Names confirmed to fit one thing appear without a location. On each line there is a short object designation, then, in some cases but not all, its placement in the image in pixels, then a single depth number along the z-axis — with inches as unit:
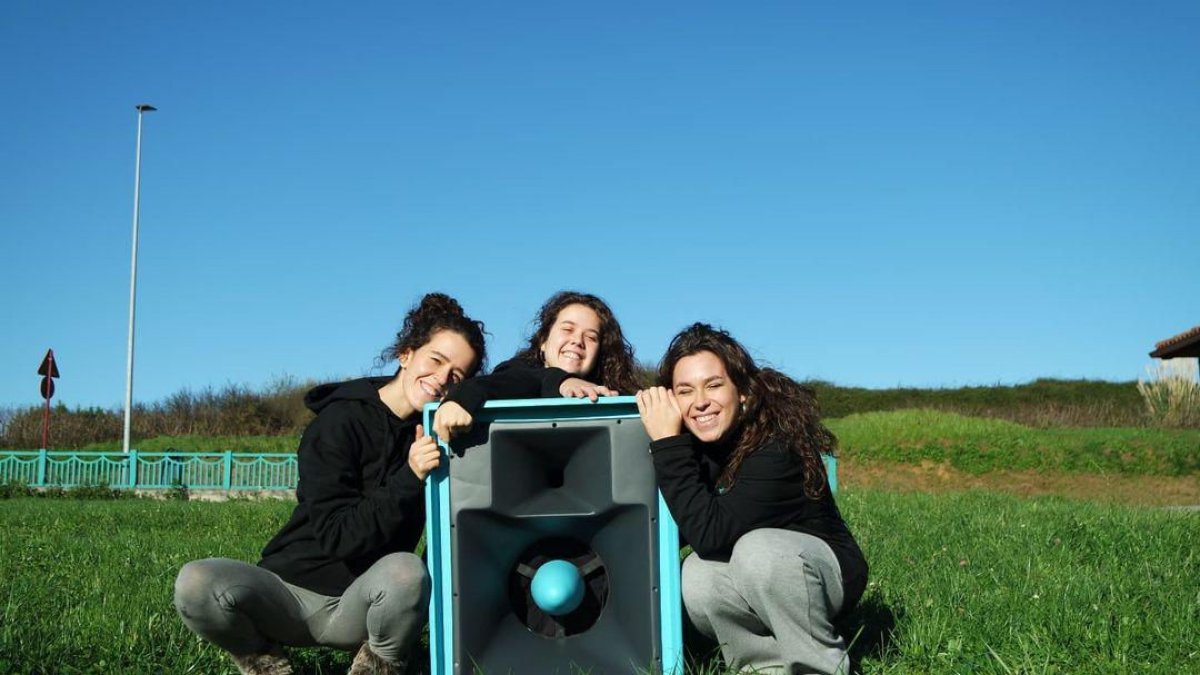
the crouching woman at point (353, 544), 113.6
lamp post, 920.9
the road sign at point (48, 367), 831.1
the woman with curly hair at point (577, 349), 150.4
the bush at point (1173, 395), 828.0
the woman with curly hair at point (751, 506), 109.6
